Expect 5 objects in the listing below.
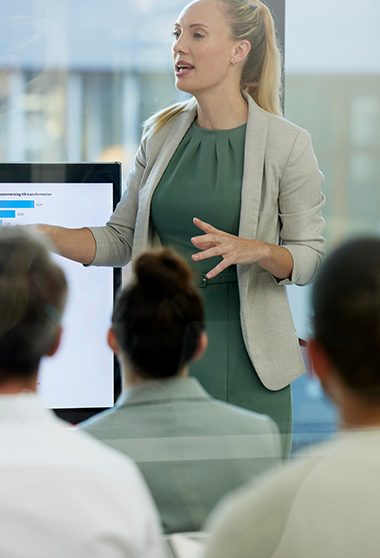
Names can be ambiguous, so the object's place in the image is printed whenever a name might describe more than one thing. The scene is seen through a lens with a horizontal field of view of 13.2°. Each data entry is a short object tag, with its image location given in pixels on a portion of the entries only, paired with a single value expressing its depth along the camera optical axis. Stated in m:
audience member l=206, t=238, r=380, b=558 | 3.01
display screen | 3.28
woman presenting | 3.35
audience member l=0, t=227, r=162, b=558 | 3.01
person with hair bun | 3.18
